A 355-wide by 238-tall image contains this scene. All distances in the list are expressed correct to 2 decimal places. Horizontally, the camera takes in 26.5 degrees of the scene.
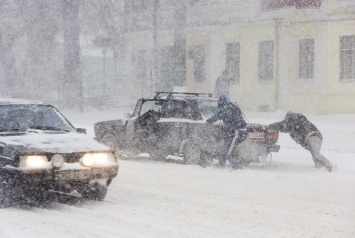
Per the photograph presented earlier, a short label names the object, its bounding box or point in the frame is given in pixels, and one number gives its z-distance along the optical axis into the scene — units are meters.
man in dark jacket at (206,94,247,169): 16.03
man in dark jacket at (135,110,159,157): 17.67
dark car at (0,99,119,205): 10.14
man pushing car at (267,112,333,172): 16.00
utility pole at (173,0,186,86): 31.47
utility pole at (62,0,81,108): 39.19
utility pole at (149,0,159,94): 36.37
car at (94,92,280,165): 16.42
